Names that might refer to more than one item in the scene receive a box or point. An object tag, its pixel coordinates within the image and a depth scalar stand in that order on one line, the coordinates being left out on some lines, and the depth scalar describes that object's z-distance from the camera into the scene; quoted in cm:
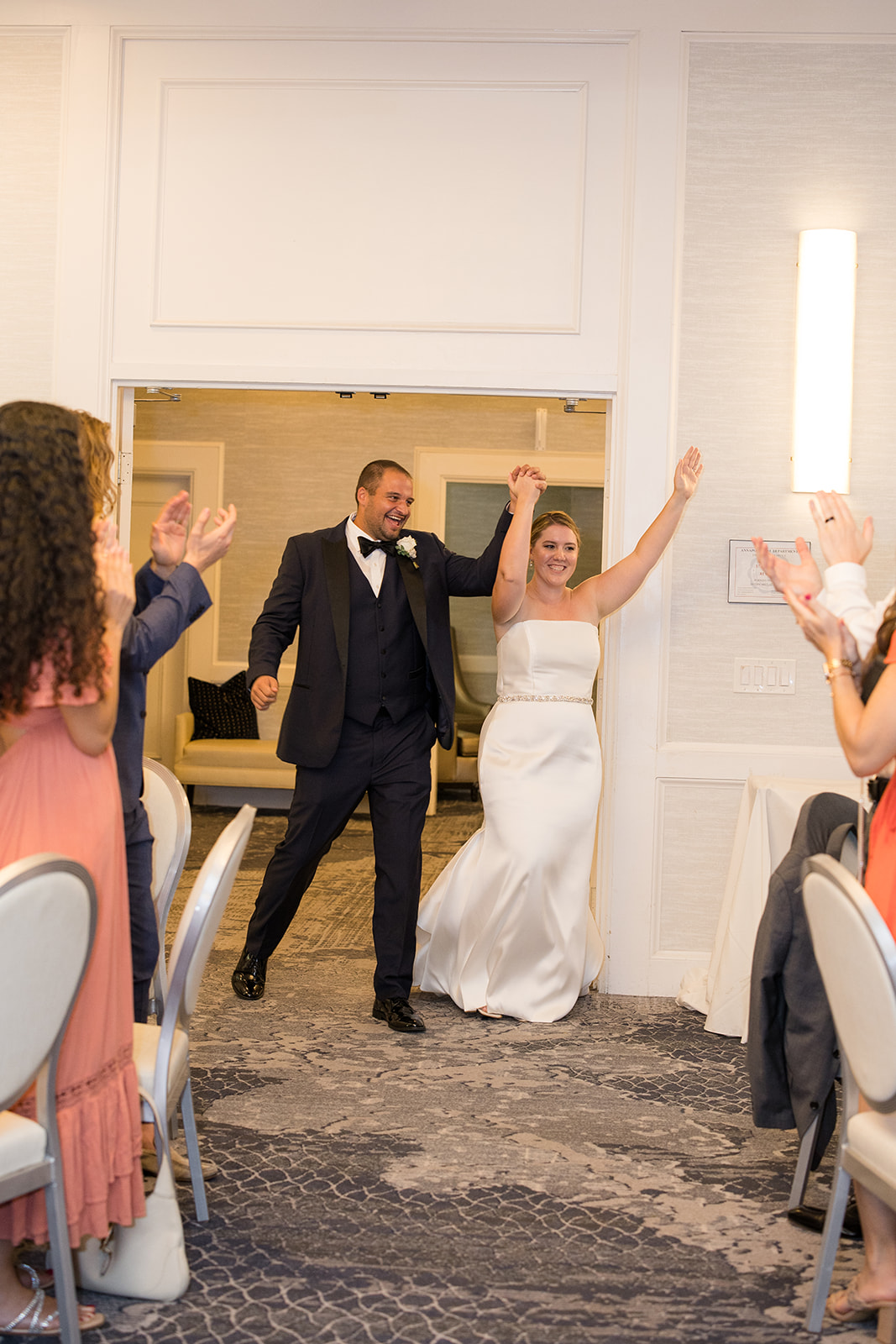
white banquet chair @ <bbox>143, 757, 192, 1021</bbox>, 287
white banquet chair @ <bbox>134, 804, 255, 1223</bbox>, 222
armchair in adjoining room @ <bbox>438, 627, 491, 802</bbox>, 948
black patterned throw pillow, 905
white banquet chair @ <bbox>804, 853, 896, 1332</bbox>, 194
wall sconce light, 443
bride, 421
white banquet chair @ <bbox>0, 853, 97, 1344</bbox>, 181
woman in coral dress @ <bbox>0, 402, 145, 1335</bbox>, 203
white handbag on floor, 230
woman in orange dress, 217
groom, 411
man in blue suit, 254
